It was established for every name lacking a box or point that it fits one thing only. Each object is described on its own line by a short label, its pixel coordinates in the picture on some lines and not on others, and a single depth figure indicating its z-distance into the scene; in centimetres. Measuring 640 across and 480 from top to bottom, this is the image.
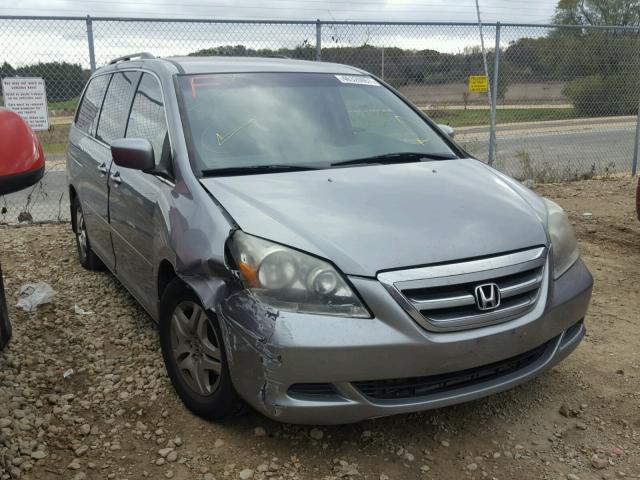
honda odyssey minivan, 233
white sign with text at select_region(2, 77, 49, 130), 656
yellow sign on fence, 850
